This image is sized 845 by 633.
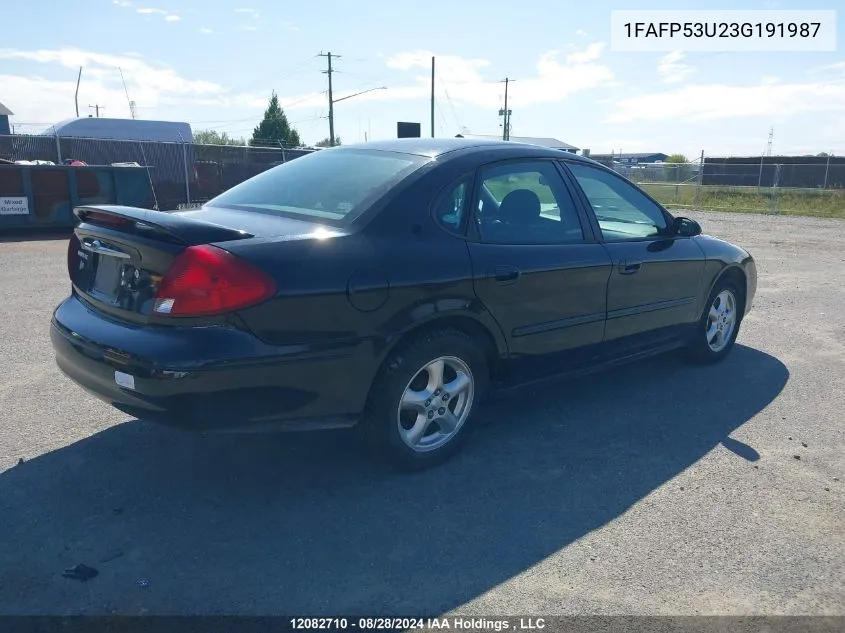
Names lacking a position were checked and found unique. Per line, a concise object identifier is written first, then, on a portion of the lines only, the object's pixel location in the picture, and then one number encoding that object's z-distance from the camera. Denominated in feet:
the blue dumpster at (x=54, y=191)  43.78
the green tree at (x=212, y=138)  187.52
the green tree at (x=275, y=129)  195.42
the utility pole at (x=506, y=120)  187.83
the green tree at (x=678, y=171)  93.88
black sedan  9.55
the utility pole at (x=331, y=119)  153.94
